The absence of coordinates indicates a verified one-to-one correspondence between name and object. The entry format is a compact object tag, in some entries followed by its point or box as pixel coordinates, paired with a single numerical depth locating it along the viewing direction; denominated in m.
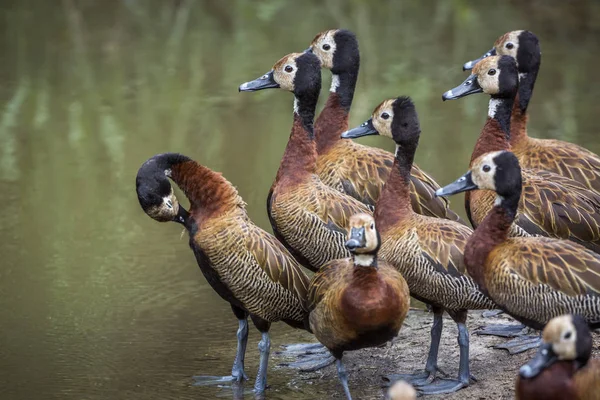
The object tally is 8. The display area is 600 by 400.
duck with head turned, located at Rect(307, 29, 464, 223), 15.30
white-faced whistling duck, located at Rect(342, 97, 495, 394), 13.02
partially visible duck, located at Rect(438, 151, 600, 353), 12.01
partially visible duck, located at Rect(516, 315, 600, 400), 10.23
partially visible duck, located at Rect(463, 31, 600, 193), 15.55
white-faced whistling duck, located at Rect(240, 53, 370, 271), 14.37
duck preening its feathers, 13.22
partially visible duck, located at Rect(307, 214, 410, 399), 12.08
